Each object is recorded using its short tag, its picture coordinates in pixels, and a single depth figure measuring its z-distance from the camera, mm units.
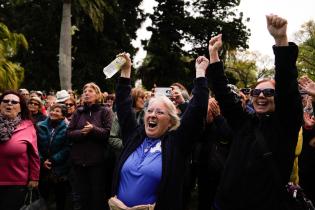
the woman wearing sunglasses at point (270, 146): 2537
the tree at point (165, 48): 32750
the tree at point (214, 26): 33312
